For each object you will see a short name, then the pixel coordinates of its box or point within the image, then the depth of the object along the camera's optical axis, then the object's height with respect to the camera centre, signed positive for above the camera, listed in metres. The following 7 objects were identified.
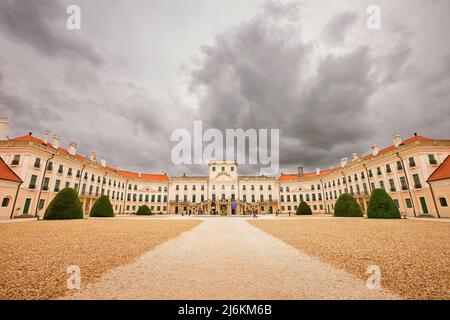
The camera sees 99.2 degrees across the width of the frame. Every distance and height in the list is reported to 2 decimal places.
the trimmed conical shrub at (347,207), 30.09 +0.05
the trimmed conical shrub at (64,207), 22.80 +0.58
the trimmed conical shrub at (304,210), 43.28 -0.41
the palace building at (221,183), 28.64 +5.84
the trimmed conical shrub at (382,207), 24.19 -0.01
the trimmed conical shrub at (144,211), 43.91 -0.08
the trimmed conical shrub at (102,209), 32.02 +0.39
